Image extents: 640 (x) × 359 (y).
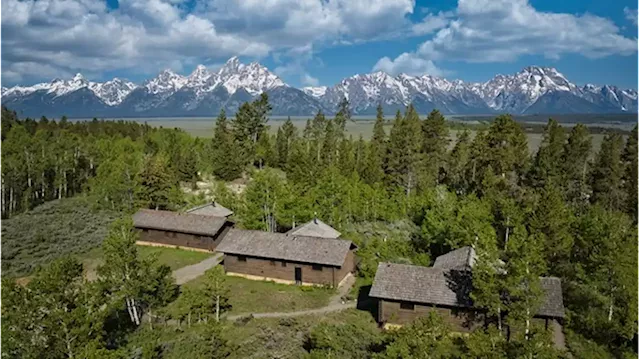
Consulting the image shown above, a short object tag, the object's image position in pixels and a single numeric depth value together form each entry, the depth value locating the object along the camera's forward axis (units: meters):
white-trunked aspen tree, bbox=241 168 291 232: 51.88
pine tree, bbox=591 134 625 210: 54.25
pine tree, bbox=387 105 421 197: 65.88
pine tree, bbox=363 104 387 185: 66.62
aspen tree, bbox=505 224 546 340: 24.25
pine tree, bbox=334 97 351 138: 98.06
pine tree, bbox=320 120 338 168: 78.91
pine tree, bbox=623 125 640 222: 52.28
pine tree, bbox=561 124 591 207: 58.00
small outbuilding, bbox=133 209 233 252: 49.97
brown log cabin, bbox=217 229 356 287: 39.00
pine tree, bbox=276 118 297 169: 94.44
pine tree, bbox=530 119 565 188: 54.00
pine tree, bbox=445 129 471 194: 66.56
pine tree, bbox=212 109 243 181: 82.00
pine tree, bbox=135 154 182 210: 64.31
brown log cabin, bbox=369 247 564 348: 28.31
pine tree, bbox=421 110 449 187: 70.75
